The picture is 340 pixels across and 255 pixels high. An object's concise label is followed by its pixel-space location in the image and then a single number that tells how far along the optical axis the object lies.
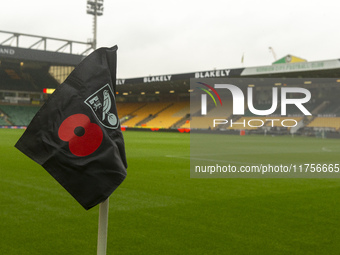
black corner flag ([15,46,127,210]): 2.48
